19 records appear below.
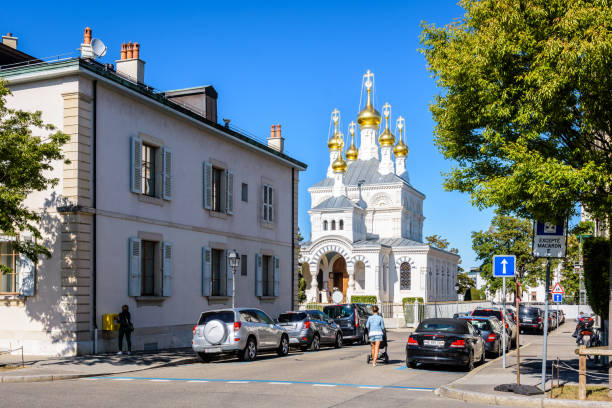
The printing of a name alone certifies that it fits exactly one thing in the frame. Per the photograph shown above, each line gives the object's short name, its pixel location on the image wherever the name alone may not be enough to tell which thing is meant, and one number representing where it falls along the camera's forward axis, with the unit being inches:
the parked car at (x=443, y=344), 701.3
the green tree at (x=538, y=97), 448.1
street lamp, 986.1
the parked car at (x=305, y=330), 979.8
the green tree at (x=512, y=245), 2763.3
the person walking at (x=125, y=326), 800.9
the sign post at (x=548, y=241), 513.7
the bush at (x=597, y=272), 631.8
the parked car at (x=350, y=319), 1168.2
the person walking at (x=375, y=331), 757.3
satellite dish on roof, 904.9
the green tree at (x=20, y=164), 639.8
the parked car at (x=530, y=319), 1569.9
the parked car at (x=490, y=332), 879.1
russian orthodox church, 2908.5
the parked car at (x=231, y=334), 763.4
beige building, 789.9
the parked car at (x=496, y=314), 1126.4
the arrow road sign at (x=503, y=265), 657.6
